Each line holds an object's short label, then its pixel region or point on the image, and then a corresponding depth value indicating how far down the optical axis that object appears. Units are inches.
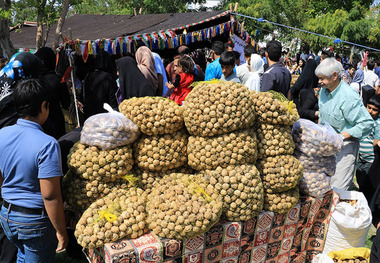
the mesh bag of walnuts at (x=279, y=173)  88.4
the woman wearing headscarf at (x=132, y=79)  128.7
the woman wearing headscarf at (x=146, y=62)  150.7
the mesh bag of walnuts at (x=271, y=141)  89.8
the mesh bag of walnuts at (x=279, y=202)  89.7
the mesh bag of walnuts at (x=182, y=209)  74.0
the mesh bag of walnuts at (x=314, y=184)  98.1
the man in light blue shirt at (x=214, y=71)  189.8
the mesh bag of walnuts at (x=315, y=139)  93.7
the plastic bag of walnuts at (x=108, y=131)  78.5
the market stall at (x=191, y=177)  74.7
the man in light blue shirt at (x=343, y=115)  114.2
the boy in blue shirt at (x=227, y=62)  149.5
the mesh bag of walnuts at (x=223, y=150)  82.0
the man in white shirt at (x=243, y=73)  160.9
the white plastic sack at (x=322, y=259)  96.4
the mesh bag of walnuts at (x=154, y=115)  81.0
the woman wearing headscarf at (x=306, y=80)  202.5
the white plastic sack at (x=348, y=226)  100.9
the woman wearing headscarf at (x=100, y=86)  146.4
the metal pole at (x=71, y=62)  193.4
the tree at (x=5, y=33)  255.0
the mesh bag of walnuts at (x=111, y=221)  72.5
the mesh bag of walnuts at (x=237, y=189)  81.4
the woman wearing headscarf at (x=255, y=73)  149.3
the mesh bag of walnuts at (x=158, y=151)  82.7
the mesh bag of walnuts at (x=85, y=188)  80.2
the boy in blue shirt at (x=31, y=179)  69.7
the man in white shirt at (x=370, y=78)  321.7
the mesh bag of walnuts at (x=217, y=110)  80.1
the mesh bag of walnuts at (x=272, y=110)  88.0
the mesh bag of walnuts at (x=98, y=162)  78.5
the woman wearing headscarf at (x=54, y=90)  130.8
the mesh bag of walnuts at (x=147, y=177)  86.2
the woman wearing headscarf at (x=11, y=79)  99.4
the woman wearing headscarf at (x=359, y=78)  317.1
